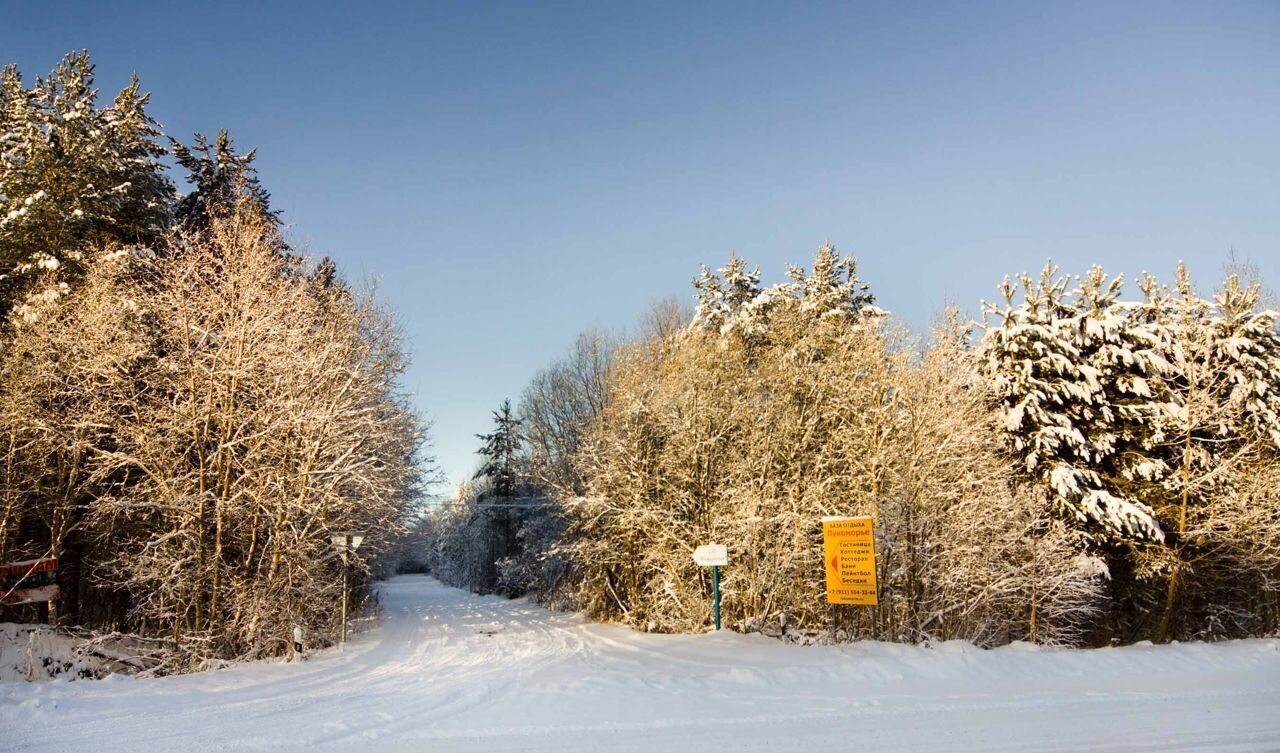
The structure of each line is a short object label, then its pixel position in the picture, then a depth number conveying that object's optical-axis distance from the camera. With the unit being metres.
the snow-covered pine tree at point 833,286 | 26.67
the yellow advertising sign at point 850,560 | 12.62
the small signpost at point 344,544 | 15.64
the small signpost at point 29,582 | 12.21
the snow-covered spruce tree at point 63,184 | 17.42
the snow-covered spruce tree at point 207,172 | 22.08
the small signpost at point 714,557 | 15.23
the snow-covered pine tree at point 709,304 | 27.50
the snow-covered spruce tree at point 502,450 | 41.00
